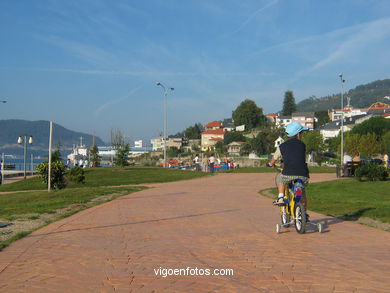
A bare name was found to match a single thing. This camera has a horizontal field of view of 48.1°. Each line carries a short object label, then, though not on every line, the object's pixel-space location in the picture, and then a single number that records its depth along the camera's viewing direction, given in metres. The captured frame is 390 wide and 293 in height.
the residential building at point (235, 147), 133.25
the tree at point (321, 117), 177.50
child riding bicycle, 7.26
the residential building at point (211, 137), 161.61
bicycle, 7.14
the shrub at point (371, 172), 18.56
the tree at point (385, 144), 65.38
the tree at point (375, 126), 78.69
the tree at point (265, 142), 103.94
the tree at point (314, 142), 76.38
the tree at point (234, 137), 140.12
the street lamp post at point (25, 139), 31.50
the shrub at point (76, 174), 19.80
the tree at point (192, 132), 185.88
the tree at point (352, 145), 56.16
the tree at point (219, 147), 136.48
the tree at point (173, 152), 145.85
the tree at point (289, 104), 161.12
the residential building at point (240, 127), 151.46
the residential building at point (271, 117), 182.81
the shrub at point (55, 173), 16.89
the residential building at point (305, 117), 154.09
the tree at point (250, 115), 149.62
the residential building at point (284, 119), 153.85
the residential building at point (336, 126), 117.31
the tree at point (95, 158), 53.16
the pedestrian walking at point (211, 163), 32.17
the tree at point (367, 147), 55.84
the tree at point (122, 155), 36.94
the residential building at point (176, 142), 182.50
